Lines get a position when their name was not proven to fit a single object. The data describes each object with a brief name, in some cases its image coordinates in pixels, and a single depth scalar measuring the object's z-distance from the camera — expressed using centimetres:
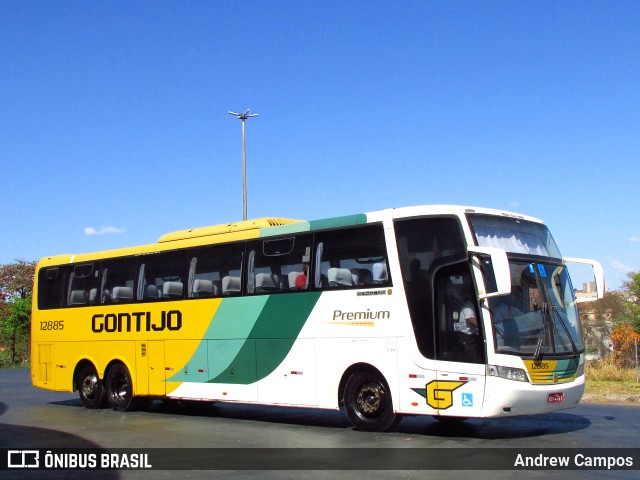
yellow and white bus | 1195
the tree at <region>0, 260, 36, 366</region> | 4906
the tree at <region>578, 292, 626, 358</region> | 3701
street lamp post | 3669
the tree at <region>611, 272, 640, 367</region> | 2977
